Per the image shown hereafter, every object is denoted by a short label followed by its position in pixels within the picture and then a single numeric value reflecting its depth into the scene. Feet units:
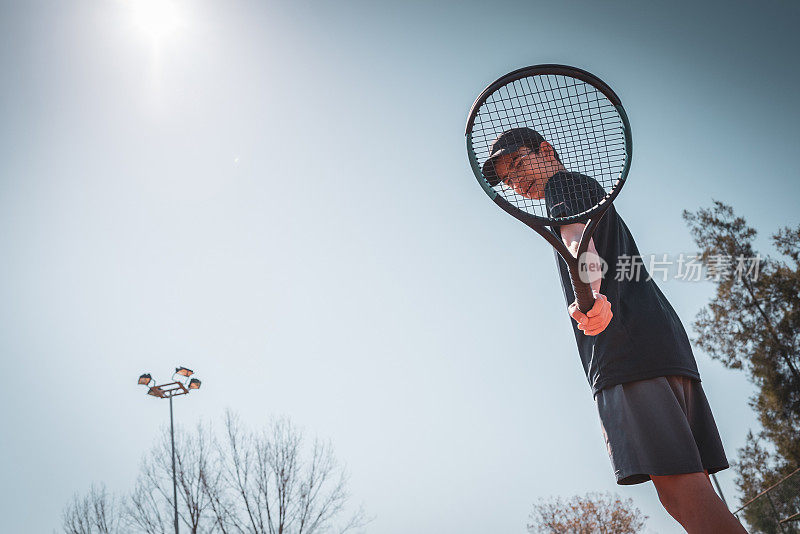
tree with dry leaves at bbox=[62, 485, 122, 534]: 38.30
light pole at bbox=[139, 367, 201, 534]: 38.11
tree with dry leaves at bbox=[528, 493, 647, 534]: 64.67
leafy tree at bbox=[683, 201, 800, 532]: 43.75
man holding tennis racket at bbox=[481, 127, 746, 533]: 5.42
